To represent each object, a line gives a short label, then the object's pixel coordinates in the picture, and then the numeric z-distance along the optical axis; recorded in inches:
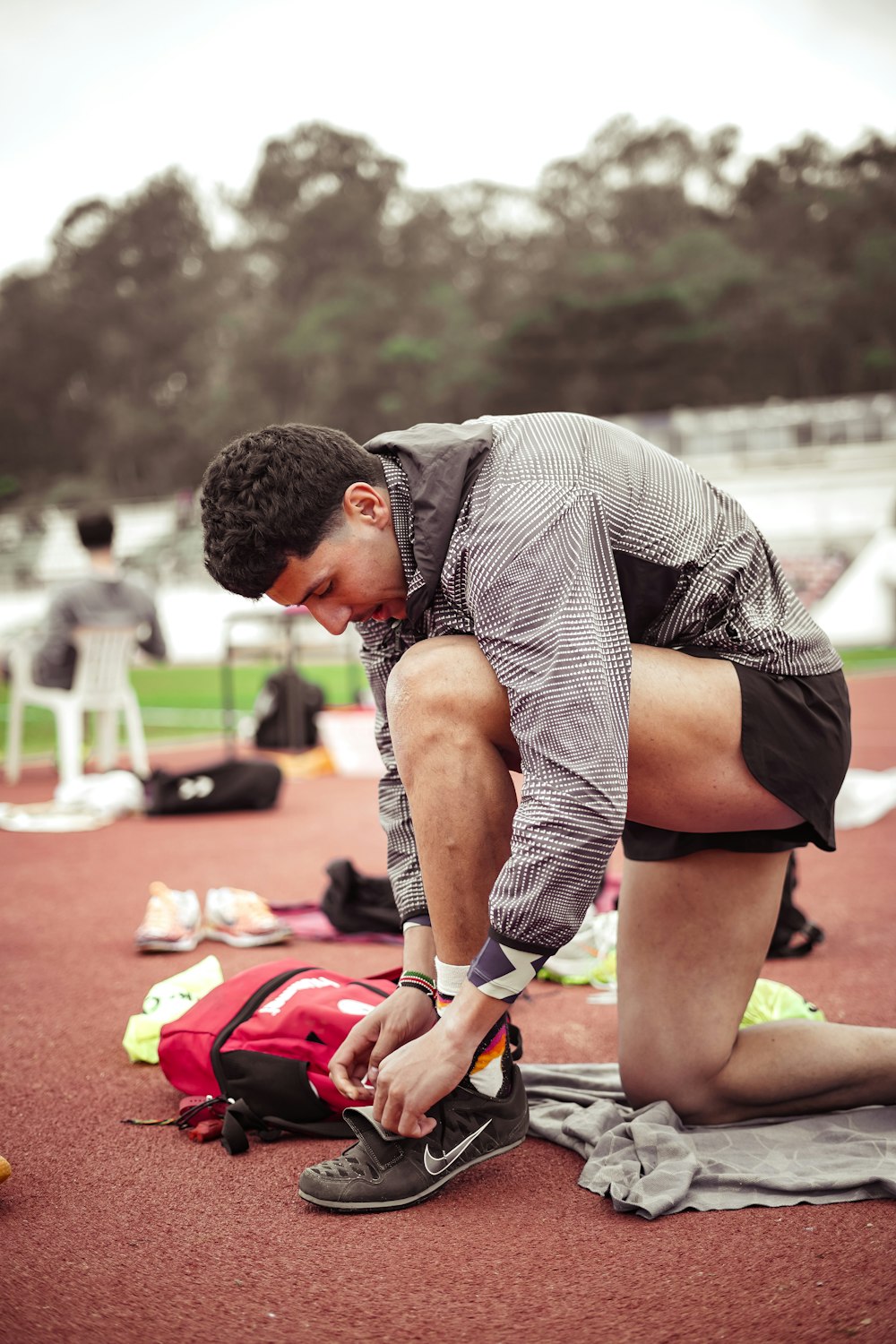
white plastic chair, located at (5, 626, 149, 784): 332.2
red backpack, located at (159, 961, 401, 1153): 104.7
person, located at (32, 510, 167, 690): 331.9
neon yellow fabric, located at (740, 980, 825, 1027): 126.0
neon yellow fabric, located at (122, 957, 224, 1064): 126.2
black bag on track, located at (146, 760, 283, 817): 298.8
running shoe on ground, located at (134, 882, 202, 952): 170.4
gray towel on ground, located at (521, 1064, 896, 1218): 89.9
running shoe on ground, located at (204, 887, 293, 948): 175.6
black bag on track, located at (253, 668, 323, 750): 401.7
